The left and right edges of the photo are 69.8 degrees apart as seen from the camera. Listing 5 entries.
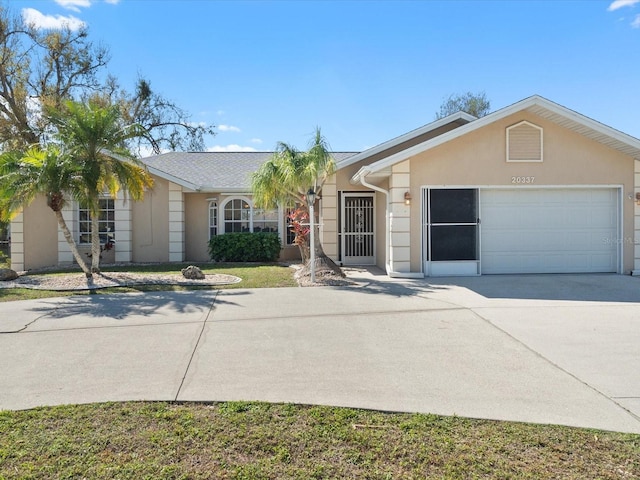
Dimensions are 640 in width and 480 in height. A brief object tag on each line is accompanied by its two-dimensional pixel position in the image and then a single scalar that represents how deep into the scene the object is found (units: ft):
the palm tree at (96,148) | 35.76
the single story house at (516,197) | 39.60
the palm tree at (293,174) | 38.27
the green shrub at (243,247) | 51.98
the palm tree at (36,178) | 34.71
